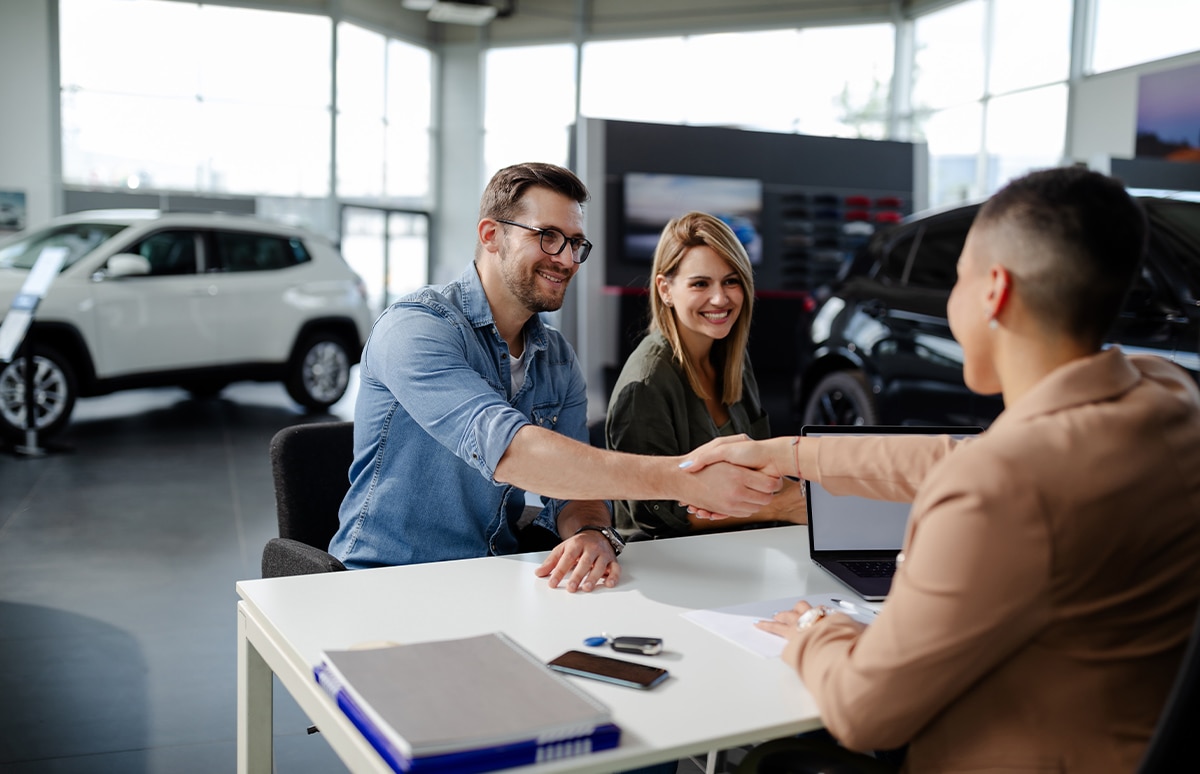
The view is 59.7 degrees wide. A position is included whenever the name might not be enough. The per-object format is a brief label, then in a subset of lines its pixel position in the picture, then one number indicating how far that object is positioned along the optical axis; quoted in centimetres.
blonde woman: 257
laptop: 197
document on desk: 150
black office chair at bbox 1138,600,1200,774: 95
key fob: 145
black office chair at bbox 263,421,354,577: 228
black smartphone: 132
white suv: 704
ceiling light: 1381
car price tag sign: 599
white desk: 124
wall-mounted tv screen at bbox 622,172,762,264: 758
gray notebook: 107
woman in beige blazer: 102
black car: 377
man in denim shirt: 192
